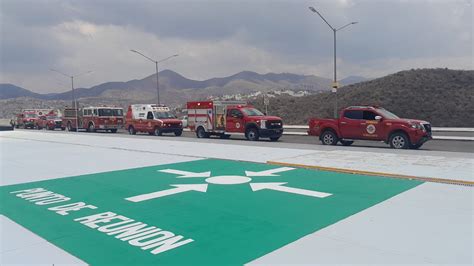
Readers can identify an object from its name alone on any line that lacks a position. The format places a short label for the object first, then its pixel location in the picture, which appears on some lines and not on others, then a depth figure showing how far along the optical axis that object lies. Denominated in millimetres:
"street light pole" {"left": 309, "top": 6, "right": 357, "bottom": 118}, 29811
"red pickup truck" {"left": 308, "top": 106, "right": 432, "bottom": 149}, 16641
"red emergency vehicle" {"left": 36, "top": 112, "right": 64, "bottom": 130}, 43906
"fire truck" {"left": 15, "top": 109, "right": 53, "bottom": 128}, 47500
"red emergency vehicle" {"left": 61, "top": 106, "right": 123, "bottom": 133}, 35500
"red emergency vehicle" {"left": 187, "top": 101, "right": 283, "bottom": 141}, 22328
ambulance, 28859
